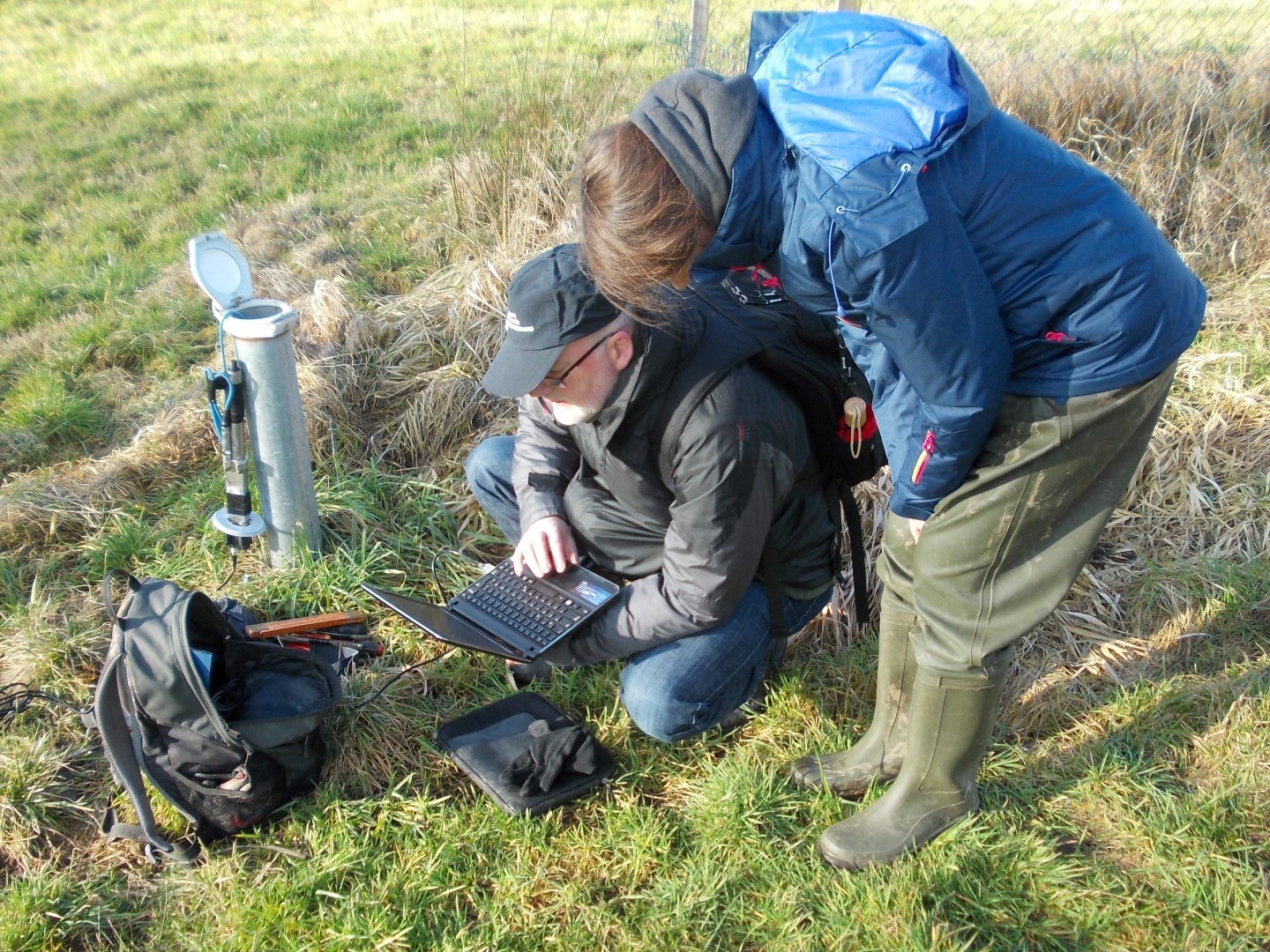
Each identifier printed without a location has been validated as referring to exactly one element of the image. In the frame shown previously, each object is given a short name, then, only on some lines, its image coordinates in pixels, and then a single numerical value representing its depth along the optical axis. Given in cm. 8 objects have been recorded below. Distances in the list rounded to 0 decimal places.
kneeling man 238
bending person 173
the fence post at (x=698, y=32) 529
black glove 269
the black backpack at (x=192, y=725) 244
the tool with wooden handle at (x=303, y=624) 303
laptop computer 274
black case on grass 267
